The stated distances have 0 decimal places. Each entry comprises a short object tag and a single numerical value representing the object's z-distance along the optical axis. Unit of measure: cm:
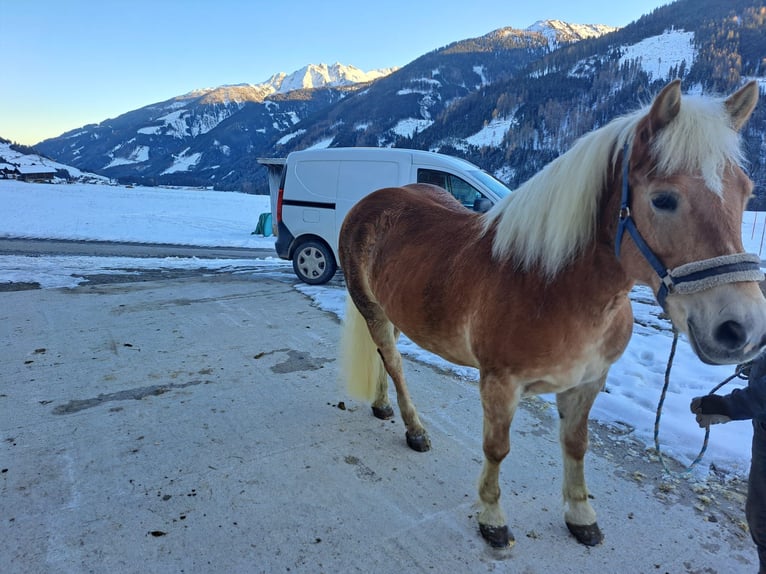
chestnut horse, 118
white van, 660
